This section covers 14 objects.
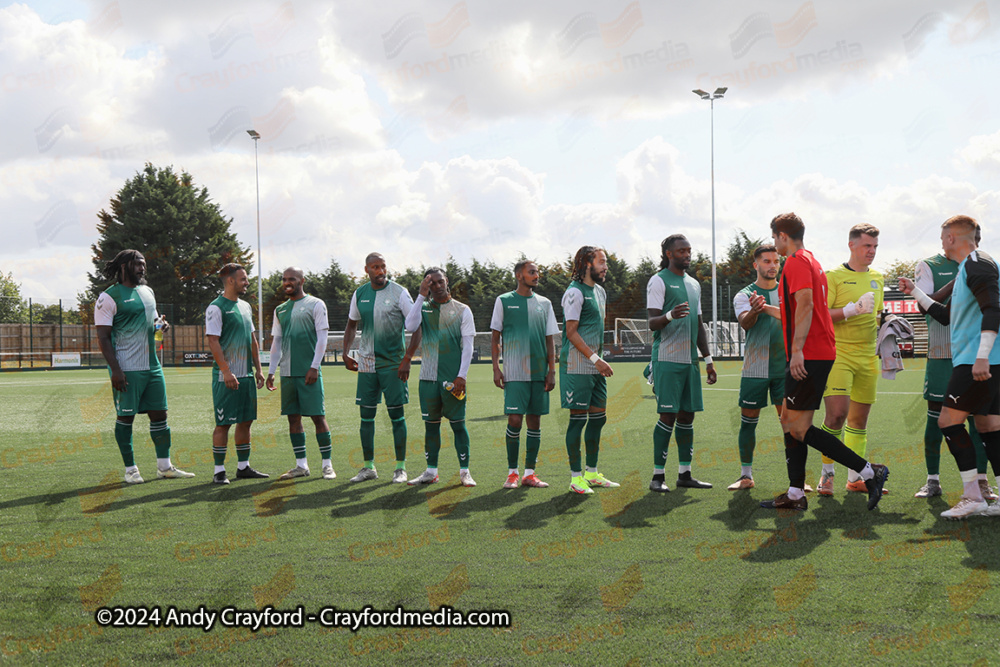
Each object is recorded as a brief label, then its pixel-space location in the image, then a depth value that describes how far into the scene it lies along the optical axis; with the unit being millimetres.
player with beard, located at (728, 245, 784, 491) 6590
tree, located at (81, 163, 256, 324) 52156
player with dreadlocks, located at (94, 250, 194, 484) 7188
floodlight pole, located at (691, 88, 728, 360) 41406
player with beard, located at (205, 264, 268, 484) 7344
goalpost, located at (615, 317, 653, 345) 45256
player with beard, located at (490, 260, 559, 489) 6801
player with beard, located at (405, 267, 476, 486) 6984
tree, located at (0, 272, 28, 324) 64125
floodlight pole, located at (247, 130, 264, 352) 45131
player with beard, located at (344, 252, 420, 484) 7312
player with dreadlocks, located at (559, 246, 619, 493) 6531
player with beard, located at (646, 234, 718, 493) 6461
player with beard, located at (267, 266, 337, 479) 7527
